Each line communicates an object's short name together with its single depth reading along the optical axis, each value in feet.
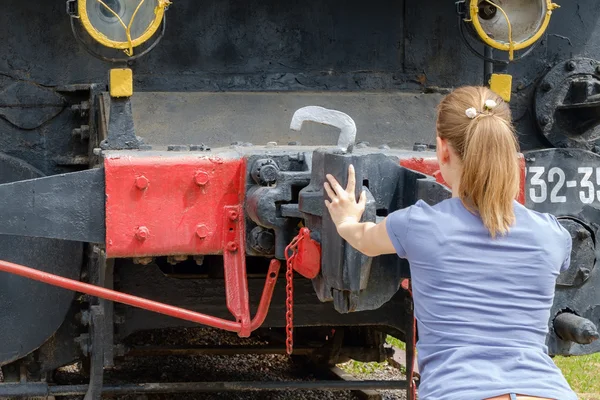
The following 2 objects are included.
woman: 9.99
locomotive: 13.37
